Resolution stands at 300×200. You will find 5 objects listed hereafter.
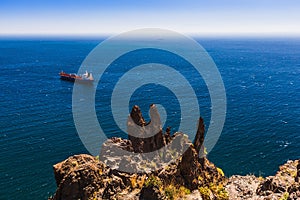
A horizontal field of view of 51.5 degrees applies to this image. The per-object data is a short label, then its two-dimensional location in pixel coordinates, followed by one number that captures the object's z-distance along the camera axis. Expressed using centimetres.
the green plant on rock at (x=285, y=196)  3300
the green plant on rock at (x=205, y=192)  3859
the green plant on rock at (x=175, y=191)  3497
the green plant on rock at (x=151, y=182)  3247
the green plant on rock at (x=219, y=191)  4027
